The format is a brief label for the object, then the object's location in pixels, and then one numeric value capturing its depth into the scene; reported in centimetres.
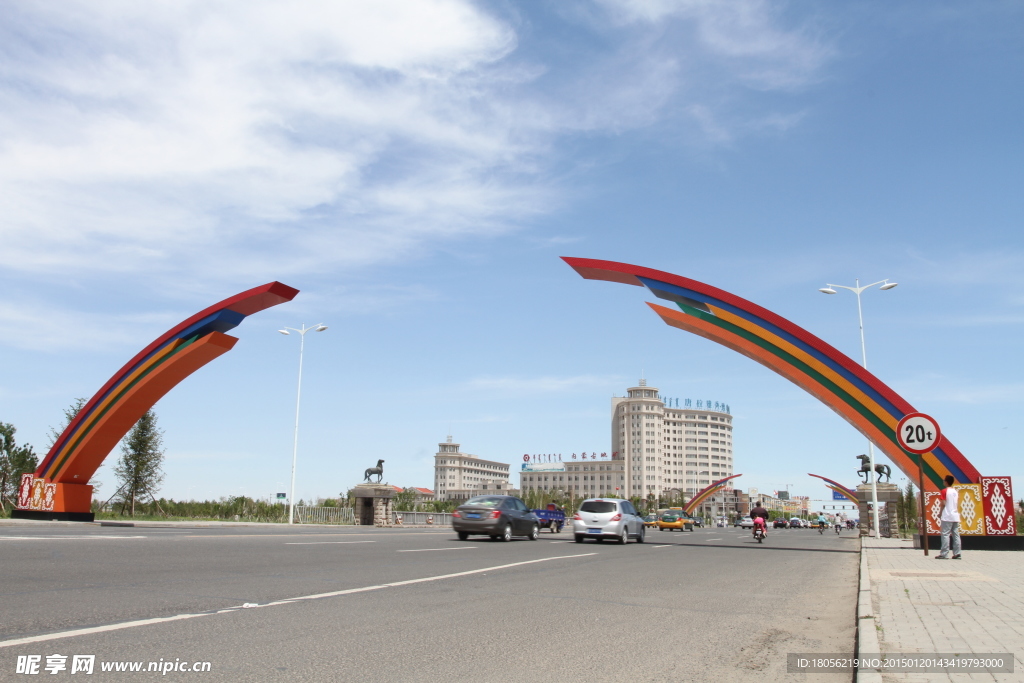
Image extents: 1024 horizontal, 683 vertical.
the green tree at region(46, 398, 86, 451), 3481
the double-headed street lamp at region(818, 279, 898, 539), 3334
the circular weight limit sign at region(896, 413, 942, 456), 1524
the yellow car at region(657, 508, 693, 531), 5725
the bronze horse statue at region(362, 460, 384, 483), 4053
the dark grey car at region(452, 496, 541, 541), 2186
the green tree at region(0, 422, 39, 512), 3231
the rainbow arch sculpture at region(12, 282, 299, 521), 2848
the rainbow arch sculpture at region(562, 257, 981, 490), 2342
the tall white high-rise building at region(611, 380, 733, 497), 19962
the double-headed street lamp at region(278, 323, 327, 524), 3941
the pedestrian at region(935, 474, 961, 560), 1648
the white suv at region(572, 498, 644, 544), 2253
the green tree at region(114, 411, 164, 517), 3728
